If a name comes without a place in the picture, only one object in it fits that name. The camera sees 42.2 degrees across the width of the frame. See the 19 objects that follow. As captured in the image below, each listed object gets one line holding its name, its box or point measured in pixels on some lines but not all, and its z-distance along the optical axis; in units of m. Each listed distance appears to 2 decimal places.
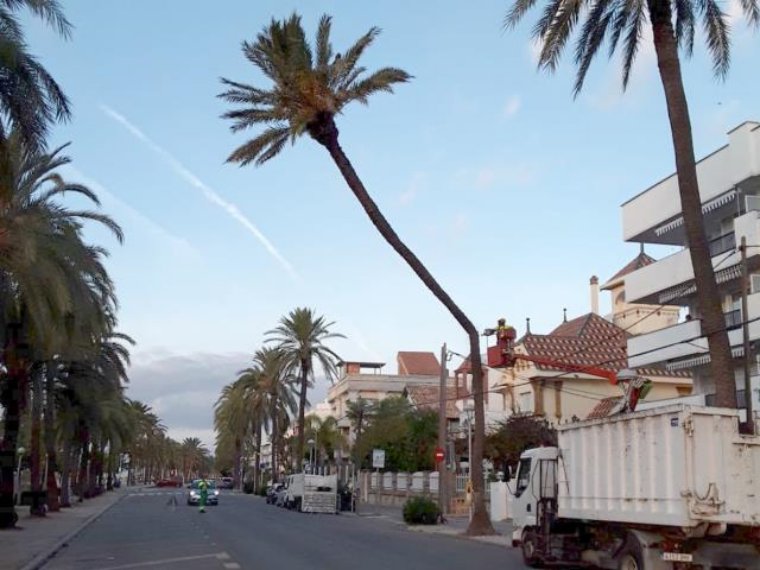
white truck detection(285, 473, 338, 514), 52.41
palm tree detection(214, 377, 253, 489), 86.31
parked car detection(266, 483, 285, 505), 65.62
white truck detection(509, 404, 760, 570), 14.45
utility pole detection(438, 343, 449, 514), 41.56
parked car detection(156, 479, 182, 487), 136.38
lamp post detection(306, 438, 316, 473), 81.31
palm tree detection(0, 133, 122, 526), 25.25
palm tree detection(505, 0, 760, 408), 22.00
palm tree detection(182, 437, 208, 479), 196.88
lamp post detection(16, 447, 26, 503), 55.44
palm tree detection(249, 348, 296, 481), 75.45
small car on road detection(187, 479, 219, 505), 61.31
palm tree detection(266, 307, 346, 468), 64.67
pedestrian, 50.34
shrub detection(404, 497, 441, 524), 39.38
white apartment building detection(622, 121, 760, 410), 31.53
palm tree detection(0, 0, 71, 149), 18.16
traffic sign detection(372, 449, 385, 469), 50.88
